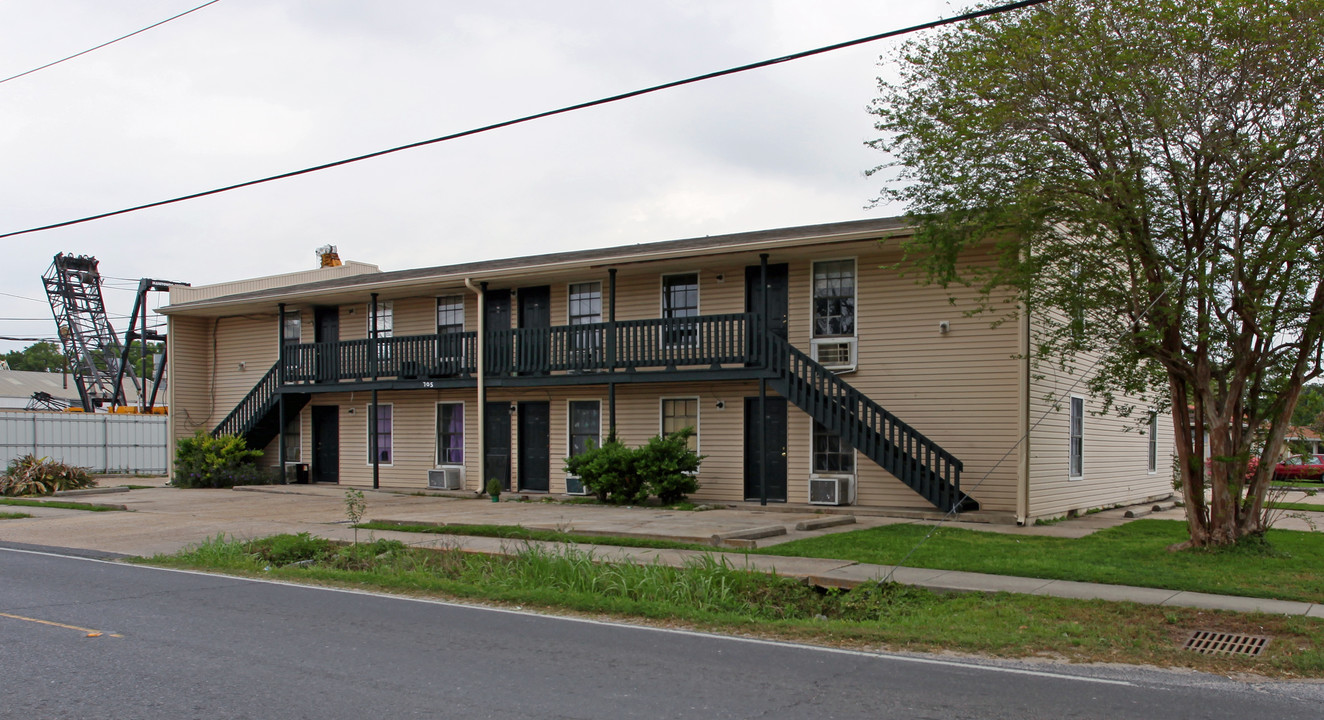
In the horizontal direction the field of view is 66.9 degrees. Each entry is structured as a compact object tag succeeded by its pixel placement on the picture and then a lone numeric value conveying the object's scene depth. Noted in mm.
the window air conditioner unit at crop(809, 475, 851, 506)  18641
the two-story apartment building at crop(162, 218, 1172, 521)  18047
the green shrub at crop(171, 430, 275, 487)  26312
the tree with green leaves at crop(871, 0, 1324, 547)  11633
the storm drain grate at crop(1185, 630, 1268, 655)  7844
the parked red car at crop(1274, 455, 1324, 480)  36812
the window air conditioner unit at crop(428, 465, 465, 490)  23875
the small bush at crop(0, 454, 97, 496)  24297
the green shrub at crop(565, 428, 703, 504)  19469
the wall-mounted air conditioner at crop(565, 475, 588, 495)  21764
